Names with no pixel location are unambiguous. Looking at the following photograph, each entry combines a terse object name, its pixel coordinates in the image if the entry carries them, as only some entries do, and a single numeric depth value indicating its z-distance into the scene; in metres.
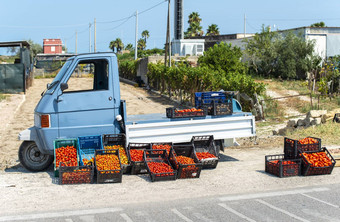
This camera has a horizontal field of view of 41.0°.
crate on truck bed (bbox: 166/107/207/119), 10.70
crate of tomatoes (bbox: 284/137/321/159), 10.18
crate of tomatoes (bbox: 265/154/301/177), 9.74
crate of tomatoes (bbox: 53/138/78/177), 9.59
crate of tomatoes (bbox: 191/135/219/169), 10.44
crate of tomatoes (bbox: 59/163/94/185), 9.11
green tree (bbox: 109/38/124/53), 117.38
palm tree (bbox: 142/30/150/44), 118.25
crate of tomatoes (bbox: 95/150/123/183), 9.20
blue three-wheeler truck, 10.08
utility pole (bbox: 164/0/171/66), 35.49
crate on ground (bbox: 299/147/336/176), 9.82
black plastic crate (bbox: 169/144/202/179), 9.64
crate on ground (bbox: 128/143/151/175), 9.85
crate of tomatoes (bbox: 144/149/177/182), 9.38
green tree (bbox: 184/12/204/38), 90.69
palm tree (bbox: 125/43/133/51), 123.47
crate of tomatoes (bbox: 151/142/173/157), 10.44
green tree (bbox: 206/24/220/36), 87.12
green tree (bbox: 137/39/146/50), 117.03
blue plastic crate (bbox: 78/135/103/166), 10.20
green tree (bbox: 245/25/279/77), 43.53
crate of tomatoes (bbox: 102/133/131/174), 10.06
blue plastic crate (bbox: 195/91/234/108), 11.55
